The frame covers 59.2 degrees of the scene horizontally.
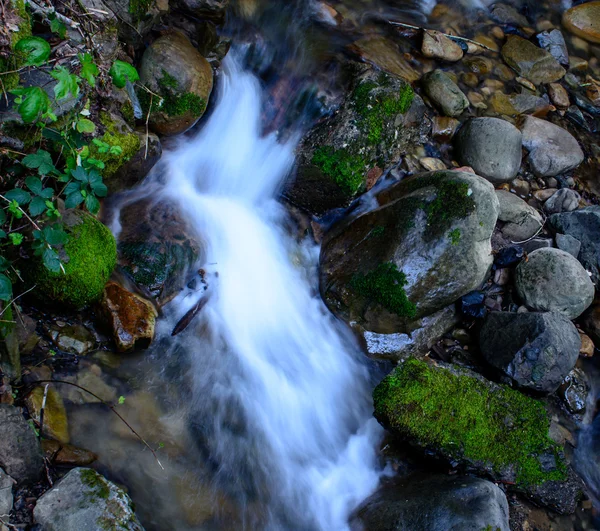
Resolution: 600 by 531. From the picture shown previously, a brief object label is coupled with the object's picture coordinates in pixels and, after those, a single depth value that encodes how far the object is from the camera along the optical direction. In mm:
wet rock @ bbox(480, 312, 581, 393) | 4500
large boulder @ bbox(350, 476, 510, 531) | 3385
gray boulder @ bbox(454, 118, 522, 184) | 5906
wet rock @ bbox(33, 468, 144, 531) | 2908
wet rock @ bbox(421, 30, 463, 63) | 6617
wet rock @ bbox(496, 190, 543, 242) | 5629
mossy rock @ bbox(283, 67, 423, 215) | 5078
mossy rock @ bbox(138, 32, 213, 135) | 4671
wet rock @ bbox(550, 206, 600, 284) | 5547
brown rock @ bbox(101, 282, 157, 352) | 3887
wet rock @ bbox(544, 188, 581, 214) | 6055
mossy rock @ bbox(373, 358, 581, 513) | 3943
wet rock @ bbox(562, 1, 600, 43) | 7914
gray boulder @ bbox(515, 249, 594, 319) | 5059
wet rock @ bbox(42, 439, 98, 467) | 3266
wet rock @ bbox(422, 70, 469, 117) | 6172
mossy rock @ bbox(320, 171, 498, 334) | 4617
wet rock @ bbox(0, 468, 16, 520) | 2820
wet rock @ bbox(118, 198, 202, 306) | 4297
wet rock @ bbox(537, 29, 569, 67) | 7477
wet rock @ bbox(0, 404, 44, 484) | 2971
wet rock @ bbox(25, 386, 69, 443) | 3354
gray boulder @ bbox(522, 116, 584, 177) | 6266
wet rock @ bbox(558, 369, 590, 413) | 4867
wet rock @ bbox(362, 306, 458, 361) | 4789
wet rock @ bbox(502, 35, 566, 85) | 7160
